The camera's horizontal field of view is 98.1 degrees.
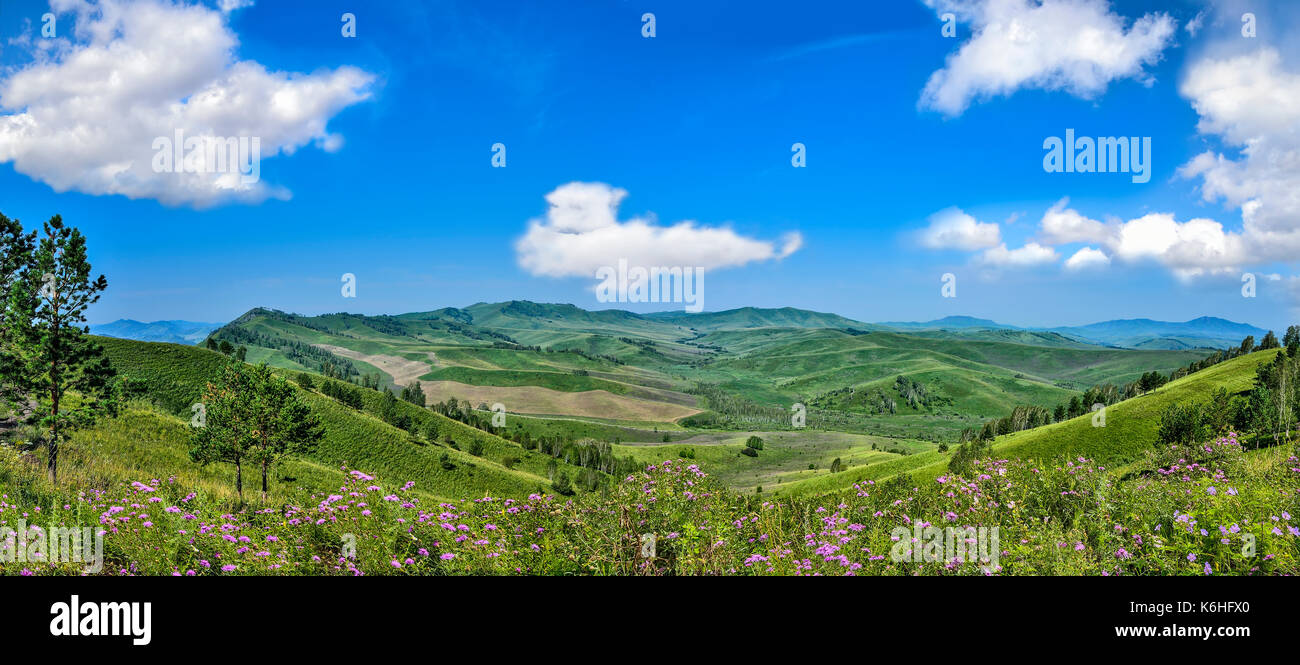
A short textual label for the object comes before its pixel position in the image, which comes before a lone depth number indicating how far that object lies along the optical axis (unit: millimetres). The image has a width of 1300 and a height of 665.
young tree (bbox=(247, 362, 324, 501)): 42625
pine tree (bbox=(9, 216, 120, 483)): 28891
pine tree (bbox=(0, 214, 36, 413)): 28625
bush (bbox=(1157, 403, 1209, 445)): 34906
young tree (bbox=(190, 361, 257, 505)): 41281
